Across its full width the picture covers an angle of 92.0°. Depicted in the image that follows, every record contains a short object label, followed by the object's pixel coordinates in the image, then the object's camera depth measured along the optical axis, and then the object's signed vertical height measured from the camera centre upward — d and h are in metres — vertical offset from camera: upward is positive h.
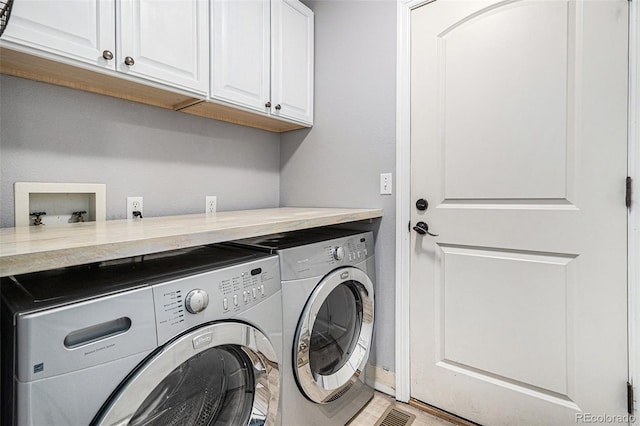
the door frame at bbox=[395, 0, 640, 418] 1.65 +0.09
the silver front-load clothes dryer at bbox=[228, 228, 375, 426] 1.18 -0.50
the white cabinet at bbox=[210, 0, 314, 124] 1.46 +0.82
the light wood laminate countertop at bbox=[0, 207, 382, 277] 0.61 -0.07
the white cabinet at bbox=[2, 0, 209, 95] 0.97 +0.63
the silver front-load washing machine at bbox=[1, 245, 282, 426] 0.60 -0.31
